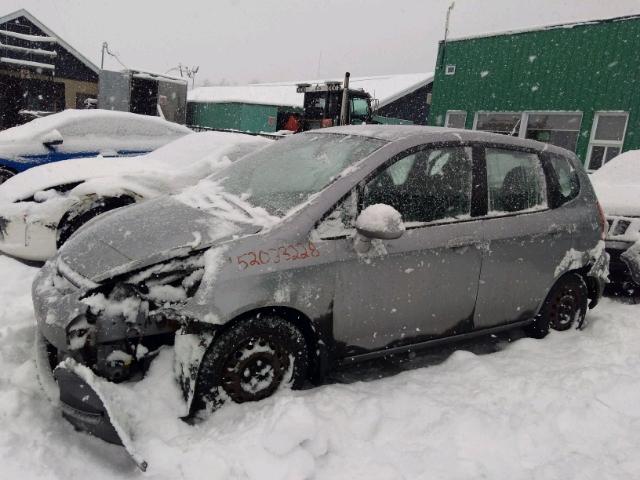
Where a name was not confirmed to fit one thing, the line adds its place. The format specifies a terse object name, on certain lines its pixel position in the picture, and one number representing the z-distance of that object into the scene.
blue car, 7.68
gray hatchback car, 2.60
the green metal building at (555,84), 12.02
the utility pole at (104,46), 39.32
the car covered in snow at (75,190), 4.81
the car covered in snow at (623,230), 5.04
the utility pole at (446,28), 15.75
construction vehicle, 15.29
